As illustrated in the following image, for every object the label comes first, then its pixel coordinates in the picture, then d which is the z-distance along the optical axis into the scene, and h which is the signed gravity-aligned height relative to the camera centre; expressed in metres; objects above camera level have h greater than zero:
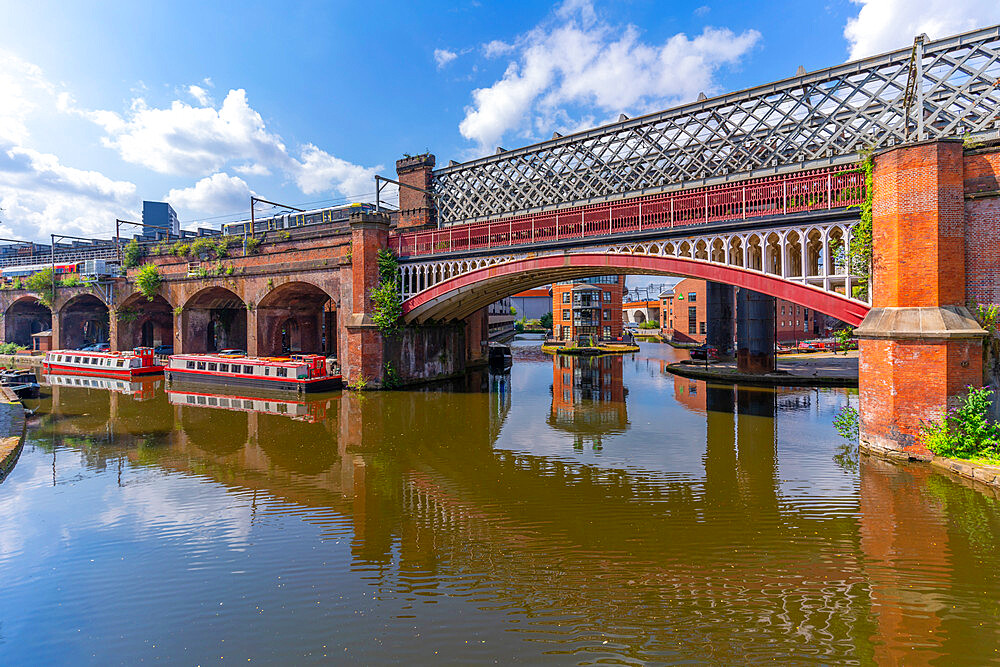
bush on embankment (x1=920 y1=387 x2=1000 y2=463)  11.58 -2.45
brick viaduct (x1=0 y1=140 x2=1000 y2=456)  12.07 +1.58
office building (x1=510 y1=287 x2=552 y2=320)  105.25 +6.11
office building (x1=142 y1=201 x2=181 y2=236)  93.44 +23.19
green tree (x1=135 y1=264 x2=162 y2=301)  36.44 +4.13
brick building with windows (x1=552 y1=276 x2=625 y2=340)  59.53 +2.84
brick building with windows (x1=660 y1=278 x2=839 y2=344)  56.88 +1.32
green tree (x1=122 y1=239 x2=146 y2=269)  37.94 +6.27
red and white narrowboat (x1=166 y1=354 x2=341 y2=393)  25.83 -2.01
